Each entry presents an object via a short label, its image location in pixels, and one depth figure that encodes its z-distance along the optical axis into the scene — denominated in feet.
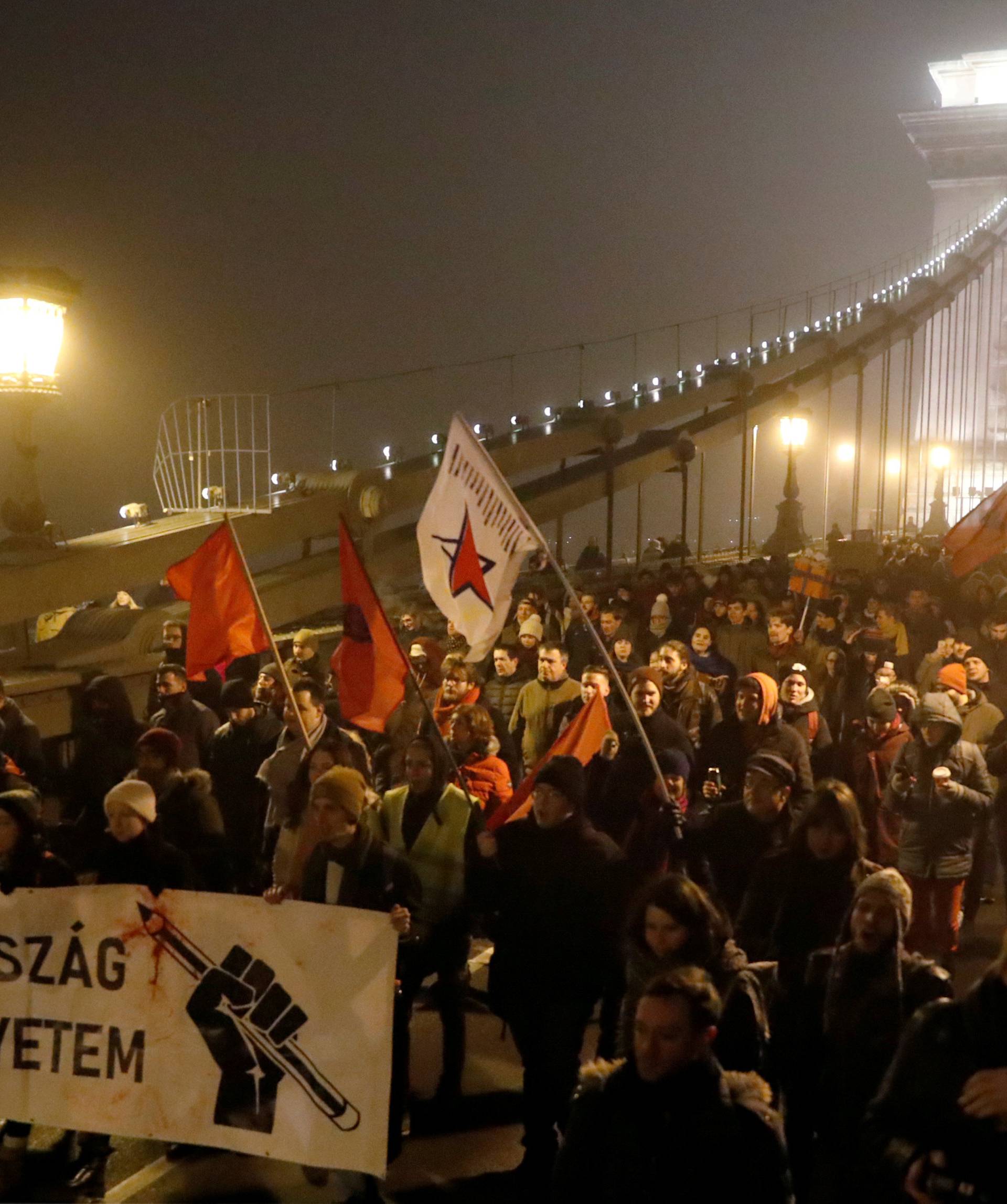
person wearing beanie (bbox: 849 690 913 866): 23.77
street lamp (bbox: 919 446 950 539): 164.74
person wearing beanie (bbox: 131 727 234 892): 17.87
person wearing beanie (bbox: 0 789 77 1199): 15.30
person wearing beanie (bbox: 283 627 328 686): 31.50
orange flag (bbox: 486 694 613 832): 21.75
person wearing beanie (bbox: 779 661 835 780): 25.39
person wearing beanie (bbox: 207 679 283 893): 24.30
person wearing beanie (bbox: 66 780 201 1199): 15.46
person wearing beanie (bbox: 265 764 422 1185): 15.71
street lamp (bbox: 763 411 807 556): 94.99
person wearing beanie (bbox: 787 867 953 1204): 12.48
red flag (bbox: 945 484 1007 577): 44.19
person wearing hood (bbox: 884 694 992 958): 21.44
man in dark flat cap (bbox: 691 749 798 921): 17.24
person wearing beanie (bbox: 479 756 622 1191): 15.47
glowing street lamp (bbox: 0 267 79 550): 27.84
